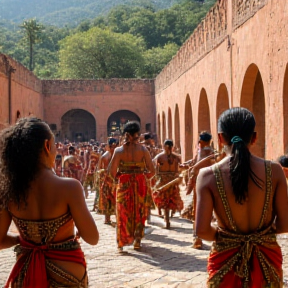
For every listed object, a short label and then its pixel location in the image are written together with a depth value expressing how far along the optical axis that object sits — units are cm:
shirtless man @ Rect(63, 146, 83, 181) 1250
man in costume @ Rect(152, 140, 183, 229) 920
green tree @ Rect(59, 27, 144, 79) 4338
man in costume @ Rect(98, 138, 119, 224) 905
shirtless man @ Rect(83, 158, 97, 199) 1333
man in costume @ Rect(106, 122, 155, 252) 677
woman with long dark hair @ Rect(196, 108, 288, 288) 283
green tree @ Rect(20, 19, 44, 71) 4931
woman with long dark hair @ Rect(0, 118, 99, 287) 278
